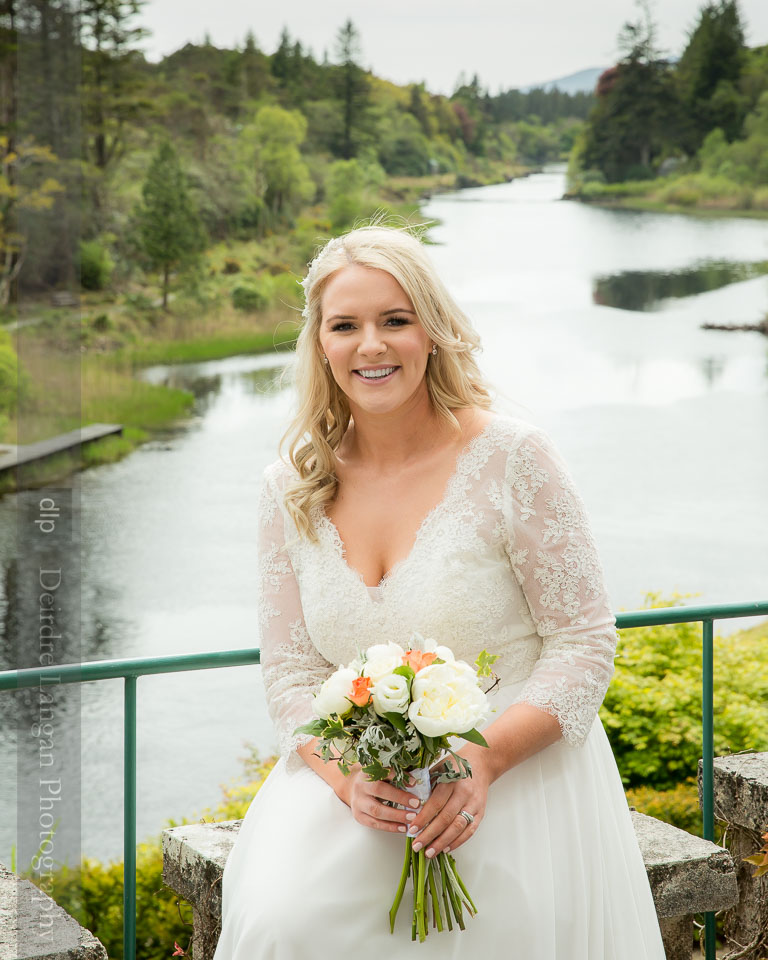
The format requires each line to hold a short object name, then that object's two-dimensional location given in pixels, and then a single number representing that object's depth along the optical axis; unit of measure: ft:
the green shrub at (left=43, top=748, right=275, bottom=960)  14.71
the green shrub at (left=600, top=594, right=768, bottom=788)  17.08
